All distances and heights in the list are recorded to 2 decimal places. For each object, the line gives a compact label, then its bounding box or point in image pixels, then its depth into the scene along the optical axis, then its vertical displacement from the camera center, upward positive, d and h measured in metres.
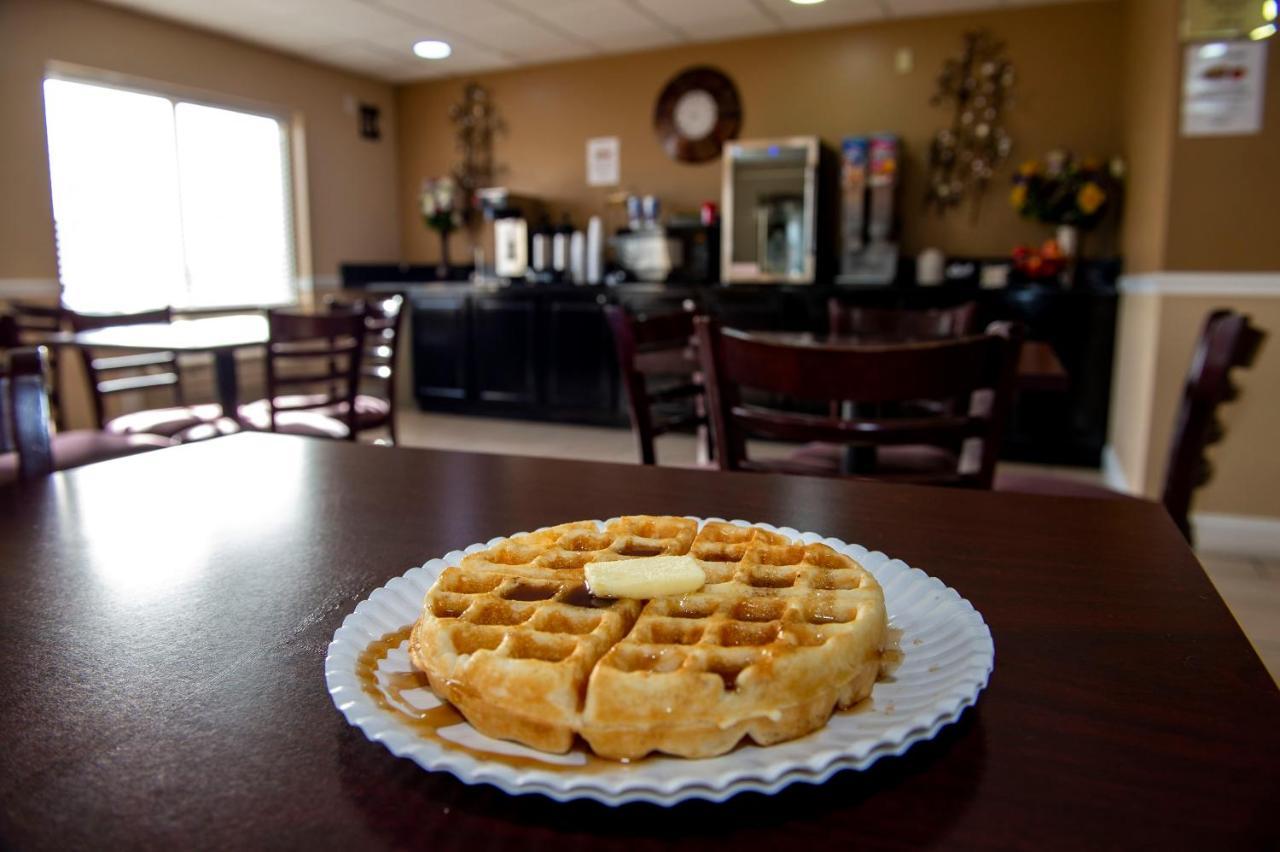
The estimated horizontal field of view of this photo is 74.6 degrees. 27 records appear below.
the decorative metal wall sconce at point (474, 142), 6.83 +1.20
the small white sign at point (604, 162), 6.34 +0.95
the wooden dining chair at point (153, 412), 3.07 -0.48
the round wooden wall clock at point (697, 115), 5.87 +1.22
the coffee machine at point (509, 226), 6.22 +0.46
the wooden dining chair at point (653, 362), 1.86 -0.18
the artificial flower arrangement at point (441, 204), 6.64 +0.67
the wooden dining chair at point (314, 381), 3.03 -0.33
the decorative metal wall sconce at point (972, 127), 5.14 +0.98
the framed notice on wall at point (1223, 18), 3.03 +0.97
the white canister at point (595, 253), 5.93 +0.25
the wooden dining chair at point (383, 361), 3.48 -0.31
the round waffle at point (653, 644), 0.36 -0.18
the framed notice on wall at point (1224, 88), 3.05 +0.72
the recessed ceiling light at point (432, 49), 5.86 +1.69
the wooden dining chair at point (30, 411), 1.24 -0.18
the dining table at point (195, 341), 2.92 -0.18
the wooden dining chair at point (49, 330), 3.67 -0.18
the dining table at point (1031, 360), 1.96 -0.19
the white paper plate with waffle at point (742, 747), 0.32 -0.19
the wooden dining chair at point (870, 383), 1.26 -0.15
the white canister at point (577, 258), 6.00 +0.22
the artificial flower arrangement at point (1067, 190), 4.59 +0.53
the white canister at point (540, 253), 6.07 +0.25
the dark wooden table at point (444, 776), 0.34 -0.22
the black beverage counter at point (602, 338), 4.54 -0.33
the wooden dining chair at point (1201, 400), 1.38 -0.19
